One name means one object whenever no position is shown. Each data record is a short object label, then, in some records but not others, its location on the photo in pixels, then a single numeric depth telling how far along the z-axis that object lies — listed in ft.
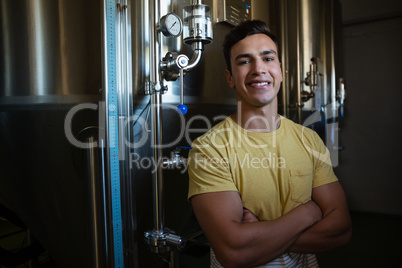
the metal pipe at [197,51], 4.74
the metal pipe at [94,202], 4.47
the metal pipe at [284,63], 8.72
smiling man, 3.28
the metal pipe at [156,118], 4.65
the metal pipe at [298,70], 8.89
